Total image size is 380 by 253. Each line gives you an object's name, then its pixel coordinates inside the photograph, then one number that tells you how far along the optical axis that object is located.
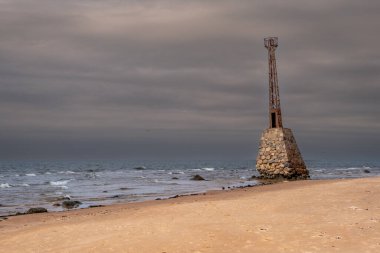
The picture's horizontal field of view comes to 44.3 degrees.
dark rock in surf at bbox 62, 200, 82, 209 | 28.88
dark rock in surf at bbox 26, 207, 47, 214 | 25.09
